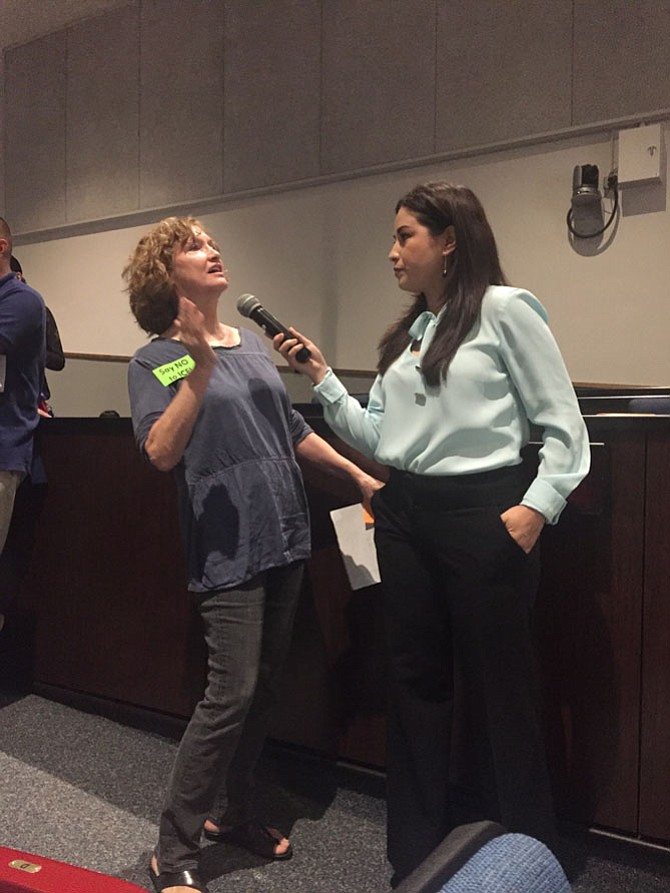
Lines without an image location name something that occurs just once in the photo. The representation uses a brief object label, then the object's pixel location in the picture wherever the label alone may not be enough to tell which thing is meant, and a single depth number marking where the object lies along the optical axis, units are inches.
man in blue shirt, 91.0
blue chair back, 15.4
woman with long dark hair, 53.7
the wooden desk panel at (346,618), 62.2
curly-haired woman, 59.0
